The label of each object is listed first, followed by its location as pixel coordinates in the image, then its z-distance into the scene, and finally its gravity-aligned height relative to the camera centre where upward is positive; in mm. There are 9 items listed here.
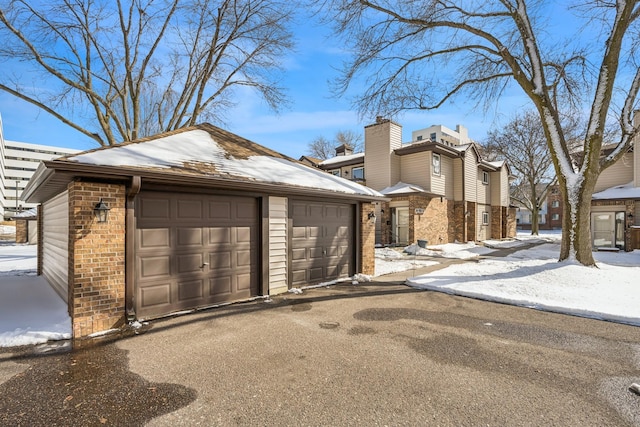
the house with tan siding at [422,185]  17500 +2078
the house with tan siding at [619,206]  16000 +485
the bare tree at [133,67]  12188 +6848
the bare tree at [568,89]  9352 +4197
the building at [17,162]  63250 +12945
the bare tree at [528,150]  25914 +6005
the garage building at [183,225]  4953 -136
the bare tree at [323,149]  38238 +8990
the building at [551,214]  45000 +275
